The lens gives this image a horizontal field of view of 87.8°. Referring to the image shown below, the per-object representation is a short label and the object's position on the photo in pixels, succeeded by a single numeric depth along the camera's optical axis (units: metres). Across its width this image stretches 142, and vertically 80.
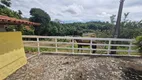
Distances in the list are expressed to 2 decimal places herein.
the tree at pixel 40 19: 16.45
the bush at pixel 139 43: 3.50
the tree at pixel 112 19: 12.68
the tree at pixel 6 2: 11.07
